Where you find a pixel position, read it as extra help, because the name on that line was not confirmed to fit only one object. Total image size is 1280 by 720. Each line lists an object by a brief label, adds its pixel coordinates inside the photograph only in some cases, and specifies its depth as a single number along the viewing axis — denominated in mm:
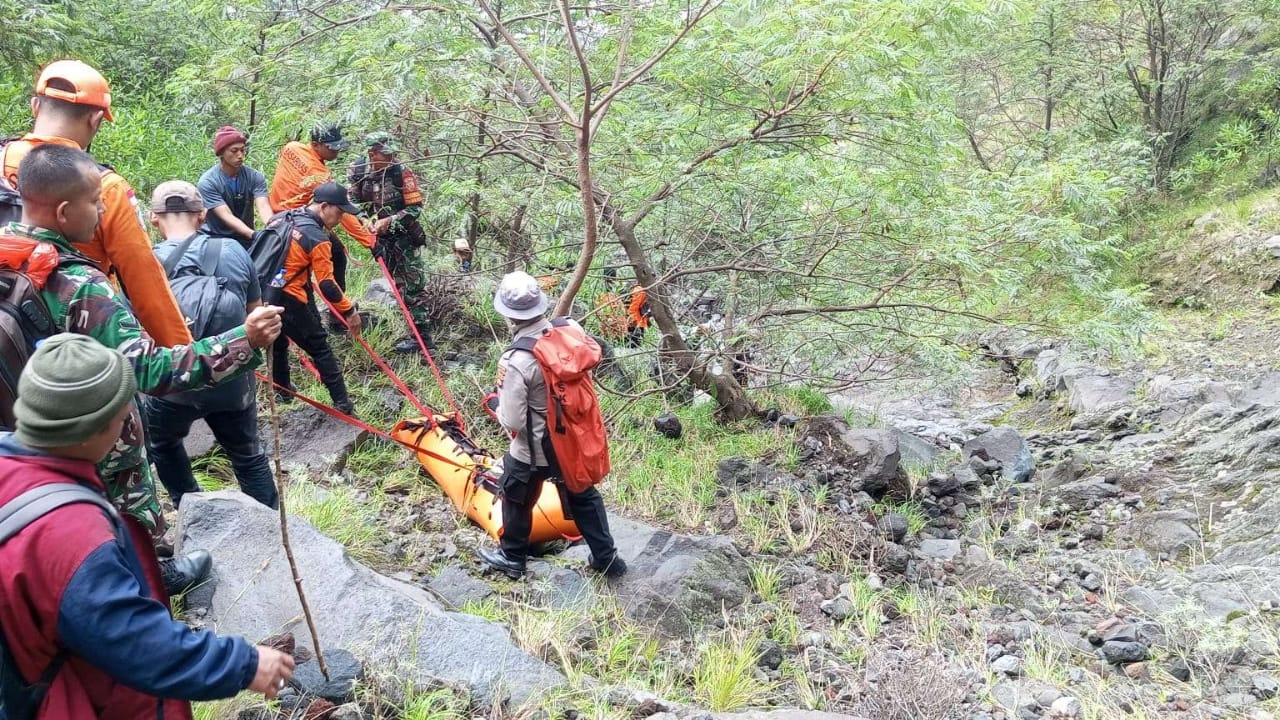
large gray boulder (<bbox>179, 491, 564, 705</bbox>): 3180
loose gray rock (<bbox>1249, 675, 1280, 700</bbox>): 3621
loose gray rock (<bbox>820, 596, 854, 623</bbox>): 4809
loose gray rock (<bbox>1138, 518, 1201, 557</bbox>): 5551
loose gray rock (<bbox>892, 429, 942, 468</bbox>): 7594
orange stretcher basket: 4941
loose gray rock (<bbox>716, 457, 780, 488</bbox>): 6680
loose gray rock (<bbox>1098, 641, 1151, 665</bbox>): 4184
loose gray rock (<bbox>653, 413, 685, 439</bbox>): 7422
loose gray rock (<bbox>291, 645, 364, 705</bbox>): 2803
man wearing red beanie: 5691
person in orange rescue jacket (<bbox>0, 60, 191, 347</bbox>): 2770
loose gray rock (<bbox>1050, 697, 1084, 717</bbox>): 3586
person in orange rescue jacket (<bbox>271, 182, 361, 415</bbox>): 5504
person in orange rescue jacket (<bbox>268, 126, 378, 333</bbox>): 6090
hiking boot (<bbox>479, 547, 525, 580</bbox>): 4621
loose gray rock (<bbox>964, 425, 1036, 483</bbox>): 7559
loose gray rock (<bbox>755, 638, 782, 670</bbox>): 4126
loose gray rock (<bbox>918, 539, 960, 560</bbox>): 5891
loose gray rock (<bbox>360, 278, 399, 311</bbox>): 7867
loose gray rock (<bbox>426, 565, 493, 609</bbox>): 4188
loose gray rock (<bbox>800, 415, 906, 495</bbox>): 6758
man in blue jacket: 1632
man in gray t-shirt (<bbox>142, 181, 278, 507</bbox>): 3748
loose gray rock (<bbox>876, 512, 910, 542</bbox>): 5992
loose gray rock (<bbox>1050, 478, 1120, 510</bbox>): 6590
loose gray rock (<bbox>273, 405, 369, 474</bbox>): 5793
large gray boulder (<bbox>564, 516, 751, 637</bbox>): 4301
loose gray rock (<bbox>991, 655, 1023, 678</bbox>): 4086
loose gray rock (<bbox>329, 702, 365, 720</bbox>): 2773
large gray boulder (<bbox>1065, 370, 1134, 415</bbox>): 8969
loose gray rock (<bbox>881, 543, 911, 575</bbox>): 5570
